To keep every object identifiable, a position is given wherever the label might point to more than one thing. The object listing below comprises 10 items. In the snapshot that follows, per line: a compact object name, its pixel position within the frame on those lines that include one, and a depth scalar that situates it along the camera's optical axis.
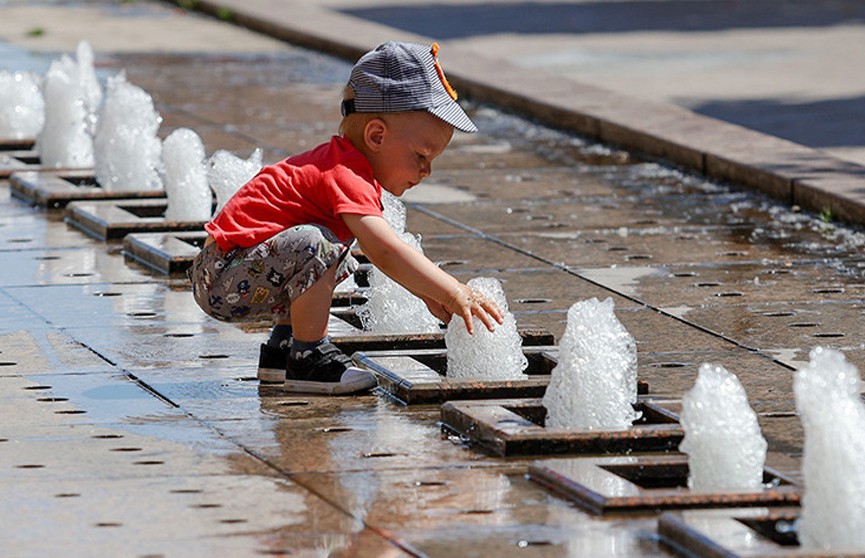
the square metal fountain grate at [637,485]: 9.27
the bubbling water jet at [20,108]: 22.66
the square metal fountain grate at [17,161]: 20.55
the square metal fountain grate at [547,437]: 10.37
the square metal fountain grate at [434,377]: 11.45
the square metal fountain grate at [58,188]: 18.47
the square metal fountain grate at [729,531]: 8.49
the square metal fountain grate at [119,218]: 16.83
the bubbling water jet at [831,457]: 8.52
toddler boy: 11.68
